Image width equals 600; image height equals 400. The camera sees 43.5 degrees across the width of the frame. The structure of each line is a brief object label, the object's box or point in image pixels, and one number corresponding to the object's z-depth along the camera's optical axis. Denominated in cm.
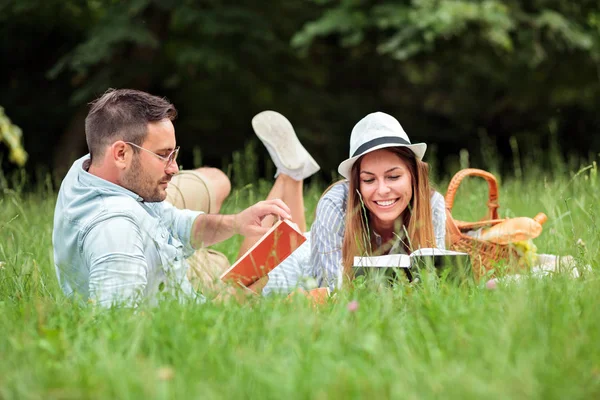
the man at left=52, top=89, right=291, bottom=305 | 274
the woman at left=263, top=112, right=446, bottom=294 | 368
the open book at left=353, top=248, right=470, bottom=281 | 289
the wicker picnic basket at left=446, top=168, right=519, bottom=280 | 382
